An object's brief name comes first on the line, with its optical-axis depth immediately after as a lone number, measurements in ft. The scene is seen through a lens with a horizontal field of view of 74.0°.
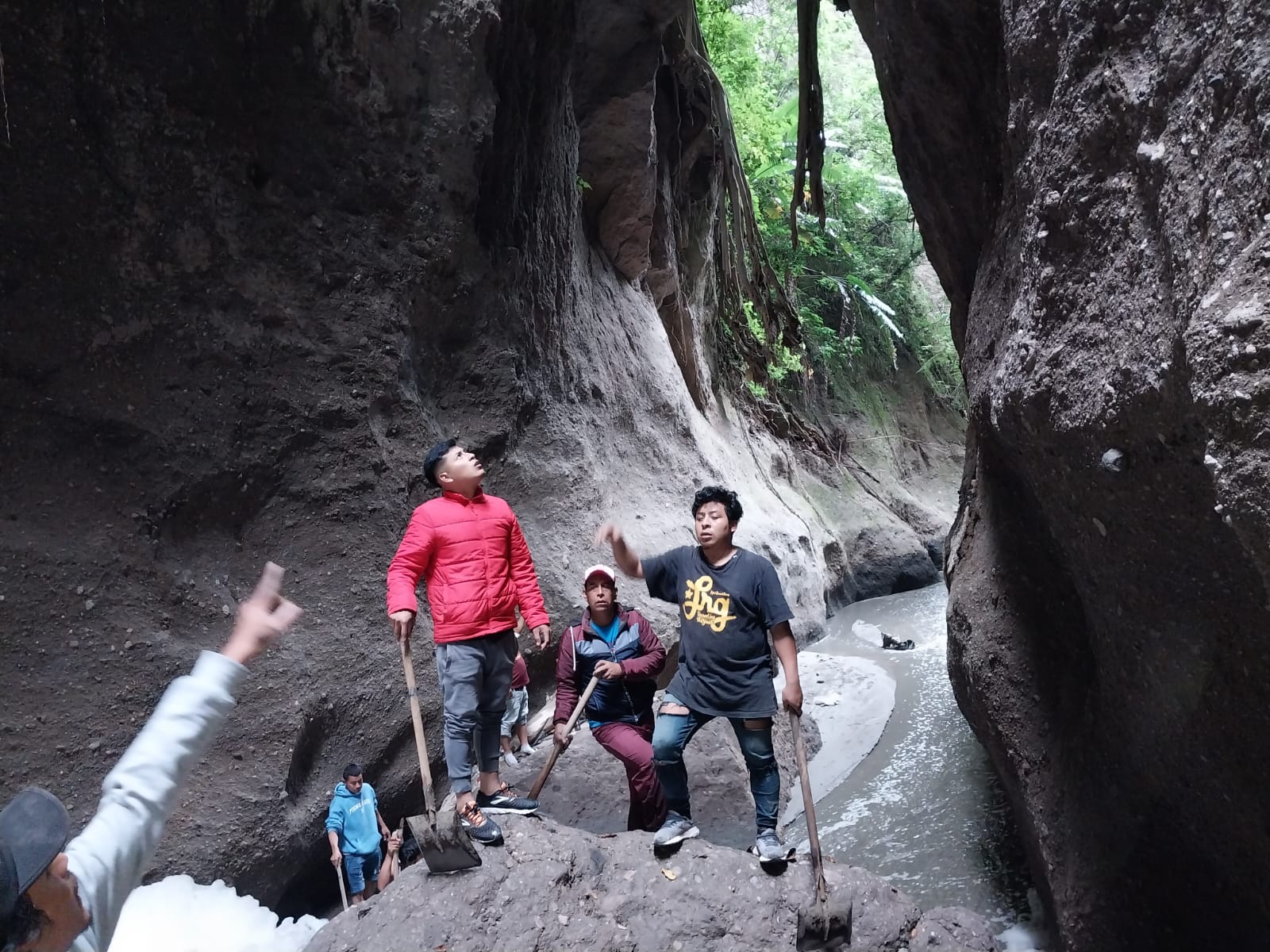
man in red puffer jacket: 11.40
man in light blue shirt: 13.73
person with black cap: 3.22
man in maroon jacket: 12.66
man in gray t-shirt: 11.07
